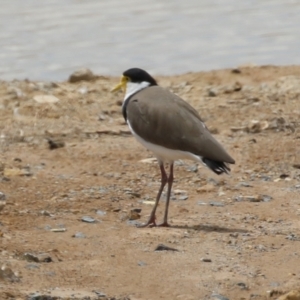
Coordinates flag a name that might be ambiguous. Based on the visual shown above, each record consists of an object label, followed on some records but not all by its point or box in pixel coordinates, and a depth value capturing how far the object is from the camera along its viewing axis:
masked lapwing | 17.52
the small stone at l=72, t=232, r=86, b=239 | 16.25
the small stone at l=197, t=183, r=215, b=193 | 19.35
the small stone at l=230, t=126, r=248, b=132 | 23.08
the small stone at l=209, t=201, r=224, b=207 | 18.59
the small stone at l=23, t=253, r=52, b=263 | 14.79
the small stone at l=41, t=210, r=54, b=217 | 17.52
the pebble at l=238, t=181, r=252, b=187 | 19.74
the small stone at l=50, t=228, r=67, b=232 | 16.59
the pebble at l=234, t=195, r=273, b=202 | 18.78
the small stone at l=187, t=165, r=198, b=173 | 20.61
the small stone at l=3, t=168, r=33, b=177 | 19.80
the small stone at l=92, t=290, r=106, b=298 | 13.55
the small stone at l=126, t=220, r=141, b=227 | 17.55
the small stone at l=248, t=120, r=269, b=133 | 22.97
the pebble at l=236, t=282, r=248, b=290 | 14.20
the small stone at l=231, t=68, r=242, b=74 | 28.32
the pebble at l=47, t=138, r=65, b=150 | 21.81
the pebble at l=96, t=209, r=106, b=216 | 17.83
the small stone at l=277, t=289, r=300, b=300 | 13.23
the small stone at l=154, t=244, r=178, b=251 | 15.79
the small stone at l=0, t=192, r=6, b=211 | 17.53
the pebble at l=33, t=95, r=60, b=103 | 24.71
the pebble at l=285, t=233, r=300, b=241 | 16.42
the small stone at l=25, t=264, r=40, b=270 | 14.37
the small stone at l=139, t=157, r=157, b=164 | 21.02
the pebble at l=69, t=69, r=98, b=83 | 27.64
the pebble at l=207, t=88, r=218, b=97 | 25.80
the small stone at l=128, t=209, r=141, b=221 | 17.94
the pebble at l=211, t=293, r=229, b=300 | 13.84
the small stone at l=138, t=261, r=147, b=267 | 14.98
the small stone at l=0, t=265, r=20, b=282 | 13.71
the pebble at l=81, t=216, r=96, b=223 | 17.26
